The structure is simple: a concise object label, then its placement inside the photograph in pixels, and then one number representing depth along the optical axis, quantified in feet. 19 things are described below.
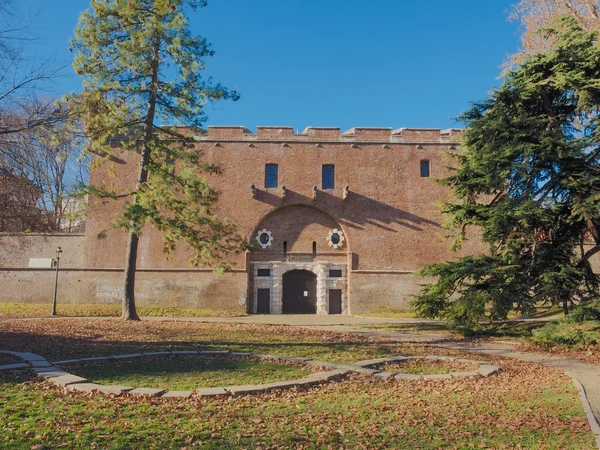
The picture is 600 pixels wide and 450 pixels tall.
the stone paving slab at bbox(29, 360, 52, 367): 27.09
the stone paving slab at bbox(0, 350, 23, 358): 30.30
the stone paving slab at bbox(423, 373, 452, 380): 27.98
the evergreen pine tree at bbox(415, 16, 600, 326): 44.96
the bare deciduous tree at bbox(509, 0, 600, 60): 63.82
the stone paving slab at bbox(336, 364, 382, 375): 28.63
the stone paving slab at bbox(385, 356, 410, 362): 34.07
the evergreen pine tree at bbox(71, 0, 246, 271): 53.57
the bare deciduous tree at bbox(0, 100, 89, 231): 29.07
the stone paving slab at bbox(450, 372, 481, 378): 28.98
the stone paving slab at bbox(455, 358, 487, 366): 34.74
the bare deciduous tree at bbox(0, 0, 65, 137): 27.76
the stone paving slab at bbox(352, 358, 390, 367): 31.40
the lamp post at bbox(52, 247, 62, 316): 73.02
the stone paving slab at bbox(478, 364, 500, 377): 30.04
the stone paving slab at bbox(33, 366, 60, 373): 25.62
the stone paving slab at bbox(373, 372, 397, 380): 27.66
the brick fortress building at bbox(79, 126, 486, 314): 91.40
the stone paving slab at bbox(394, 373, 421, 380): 27.71
